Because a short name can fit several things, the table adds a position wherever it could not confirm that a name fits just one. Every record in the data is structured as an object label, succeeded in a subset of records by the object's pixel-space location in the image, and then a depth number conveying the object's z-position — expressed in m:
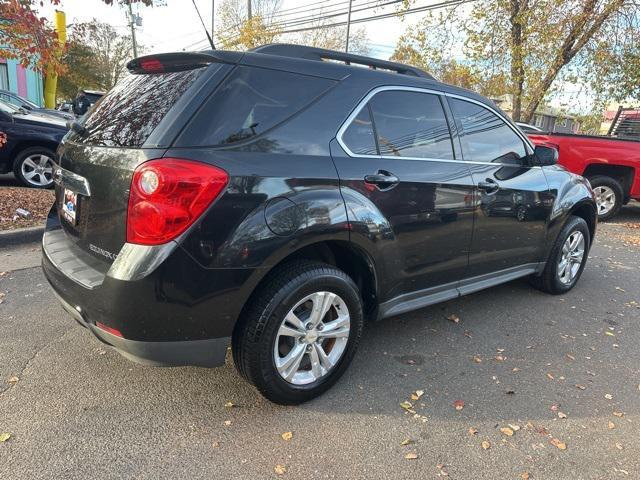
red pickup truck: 8.18
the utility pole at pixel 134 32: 31.34
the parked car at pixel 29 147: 7.28
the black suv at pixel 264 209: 2.14
